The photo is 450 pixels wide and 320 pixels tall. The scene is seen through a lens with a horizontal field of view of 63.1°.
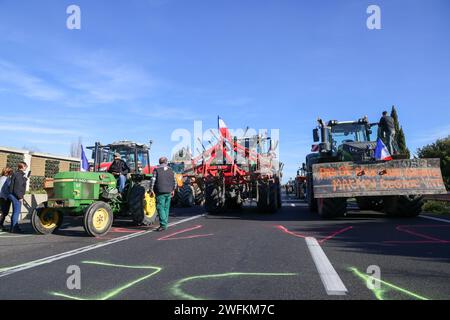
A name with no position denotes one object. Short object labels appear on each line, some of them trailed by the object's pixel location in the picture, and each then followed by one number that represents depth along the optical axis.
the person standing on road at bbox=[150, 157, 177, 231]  8.73
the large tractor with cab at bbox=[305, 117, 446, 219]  9.45
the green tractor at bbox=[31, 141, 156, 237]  8.11
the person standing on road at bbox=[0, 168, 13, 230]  9.58
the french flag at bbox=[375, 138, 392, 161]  10.16
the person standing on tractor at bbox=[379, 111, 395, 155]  11.02
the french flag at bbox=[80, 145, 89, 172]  13.67
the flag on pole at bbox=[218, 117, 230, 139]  13.37
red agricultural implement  12.65
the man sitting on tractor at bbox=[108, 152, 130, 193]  9.73
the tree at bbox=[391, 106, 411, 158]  45.83
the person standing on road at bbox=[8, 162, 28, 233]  9.21
